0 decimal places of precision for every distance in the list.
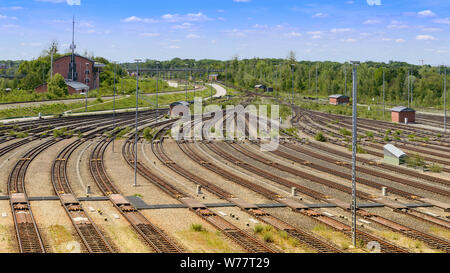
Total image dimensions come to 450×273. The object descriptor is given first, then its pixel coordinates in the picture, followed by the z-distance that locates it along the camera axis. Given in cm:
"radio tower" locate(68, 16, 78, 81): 10862
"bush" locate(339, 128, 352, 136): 5853
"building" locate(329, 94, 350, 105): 10468
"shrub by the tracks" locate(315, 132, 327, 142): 5419
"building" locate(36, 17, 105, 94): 10843
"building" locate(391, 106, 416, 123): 7031
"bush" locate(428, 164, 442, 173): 3603
